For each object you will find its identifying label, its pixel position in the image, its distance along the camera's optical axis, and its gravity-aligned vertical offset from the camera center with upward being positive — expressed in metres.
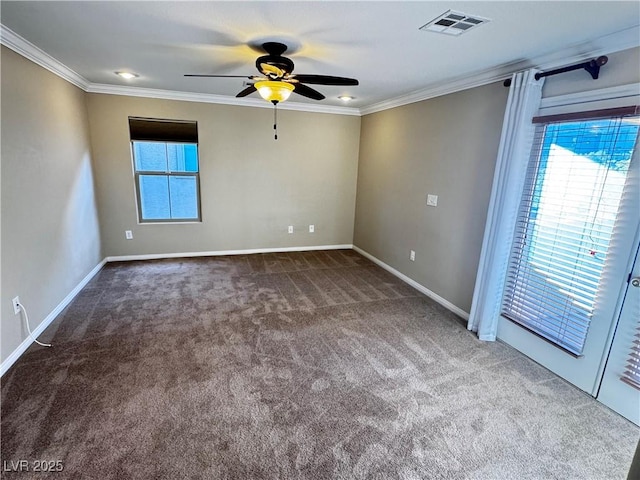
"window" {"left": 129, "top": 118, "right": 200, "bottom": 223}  4.60 -0.13
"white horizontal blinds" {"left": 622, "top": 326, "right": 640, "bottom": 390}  2.07 -1.17
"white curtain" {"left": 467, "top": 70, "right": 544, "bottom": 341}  2.59 -0.20
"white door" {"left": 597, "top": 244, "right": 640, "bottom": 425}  2.07 -1.17
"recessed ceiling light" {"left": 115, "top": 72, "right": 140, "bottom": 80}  3.55 +0.92
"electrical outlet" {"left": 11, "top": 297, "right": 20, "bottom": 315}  2.52 -1.17
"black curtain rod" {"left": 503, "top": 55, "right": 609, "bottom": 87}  2.12 +0.76
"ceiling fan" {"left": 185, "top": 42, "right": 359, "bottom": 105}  2.42 +0.66
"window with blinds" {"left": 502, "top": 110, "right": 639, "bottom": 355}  2.17 -0.33
